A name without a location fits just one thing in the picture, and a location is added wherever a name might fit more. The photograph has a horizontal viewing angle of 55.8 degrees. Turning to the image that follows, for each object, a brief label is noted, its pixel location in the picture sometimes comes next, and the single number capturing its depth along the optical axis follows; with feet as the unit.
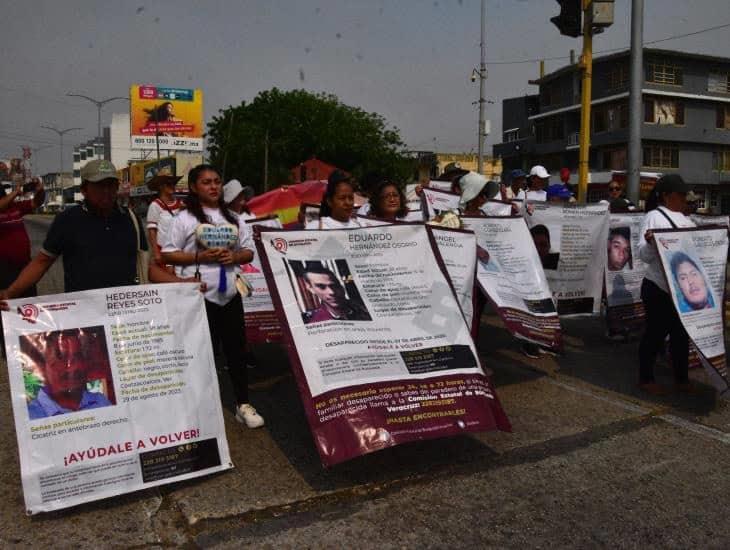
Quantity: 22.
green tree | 140.87
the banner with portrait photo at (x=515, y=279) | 17.33
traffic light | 26.50
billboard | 204.74
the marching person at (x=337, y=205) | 15.96
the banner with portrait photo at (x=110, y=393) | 10.58
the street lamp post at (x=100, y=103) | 204.85
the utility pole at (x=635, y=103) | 27.30
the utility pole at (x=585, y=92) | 26.23
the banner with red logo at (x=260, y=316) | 19.43
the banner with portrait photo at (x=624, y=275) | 22.39
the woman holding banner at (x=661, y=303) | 16.67
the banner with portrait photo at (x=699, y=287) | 15.72
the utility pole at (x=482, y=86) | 119.96
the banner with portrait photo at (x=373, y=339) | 11.75
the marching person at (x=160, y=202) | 22.63
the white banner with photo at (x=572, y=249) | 21.97
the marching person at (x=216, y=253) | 13.82
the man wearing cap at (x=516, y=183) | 31.50
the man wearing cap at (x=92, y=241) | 12.47
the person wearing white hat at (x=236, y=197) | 19.97
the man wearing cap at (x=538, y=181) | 29.43
